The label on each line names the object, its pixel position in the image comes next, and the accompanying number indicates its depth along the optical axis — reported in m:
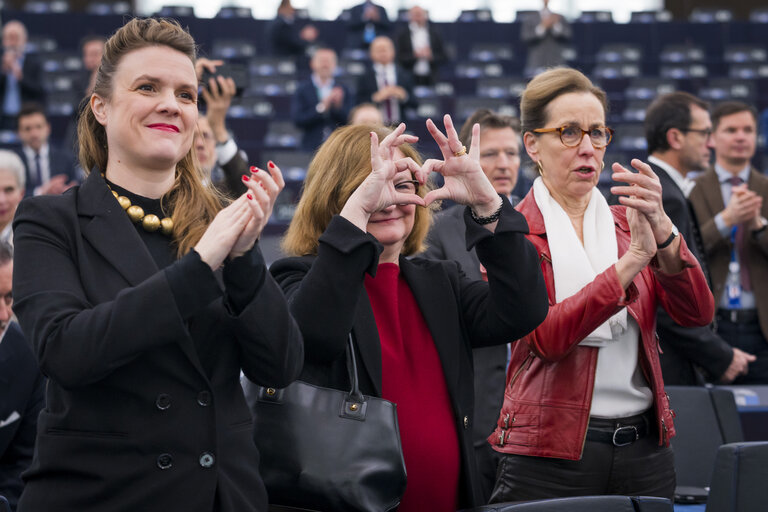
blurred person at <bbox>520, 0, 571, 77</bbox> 11.77
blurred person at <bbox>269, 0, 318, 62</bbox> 11.40
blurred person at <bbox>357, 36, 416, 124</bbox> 9.06
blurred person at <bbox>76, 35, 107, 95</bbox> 8.89
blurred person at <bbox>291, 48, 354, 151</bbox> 8.66
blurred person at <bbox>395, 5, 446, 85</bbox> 10.86
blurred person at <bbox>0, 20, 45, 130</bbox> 9.56
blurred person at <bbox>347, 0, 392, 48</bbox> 11.71
